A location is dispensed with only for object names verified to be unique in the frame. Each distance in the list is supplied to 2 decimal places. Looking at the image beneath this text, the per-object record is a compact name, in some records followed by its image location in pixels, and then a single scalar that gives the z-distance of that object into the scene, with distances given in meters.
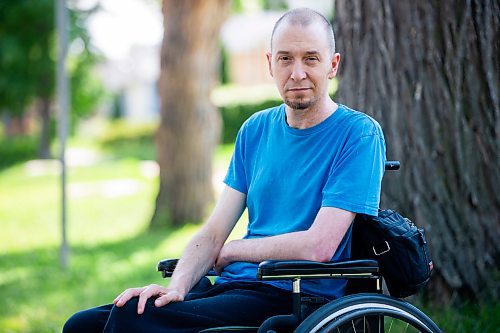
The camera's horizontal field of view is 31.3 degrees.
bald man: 2.93
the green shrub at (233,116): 29.44
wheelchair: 2.72
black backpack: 2.99
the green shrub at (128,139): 34.25
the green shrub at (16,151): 32.16
